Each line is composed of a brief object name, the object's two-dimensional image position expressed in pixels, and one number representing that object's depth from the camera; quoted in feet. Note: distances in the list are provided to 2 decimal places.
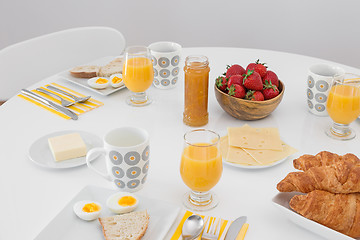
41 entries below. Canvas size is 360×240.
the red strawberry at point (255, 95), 4.58
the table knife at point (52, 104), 4.89
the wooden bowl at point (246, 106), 4.55
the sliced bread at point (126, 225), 3.05
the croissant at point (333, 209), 3.00
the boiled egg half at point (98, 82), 5.41
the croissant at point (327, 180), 3.08
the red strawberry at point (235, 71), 4.75
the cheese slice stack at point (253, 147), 3.99
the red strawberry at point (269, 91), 4.61
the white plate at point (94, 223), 3.12
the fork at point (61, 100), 5.11
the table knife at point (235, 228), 3.13
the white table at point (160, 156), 3.38
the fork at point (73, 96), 5.17
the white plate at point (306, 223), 3.00
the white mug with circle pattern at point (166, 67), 5.42
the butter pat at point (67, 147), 4.00
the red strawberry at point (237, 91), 4.58
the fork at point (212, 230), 3.12
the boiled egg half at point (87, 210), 3.23
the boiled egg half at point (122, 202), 3.29
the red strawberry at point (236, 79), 4.61
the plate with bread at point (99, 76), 5.45
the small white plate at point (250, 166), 3.88
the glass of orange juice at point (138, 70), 5.05
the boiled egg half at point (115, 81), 5.46
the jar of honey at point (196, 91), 4.48
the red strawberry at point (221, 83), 4.74
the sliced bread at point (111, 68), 5.69
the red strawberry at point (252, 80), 4.54
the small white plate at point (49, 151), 3.96
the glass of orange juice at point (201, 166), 3.34
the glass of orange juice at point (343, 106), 4.37
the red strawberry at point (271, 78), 4.71
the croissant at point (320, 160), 3.38
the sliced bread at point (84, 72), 5.68
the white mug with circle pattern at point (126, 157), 3.50
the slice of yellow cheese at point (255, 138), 4.17
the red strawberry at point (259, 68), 4.71
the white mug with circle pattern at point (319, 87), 4.76
